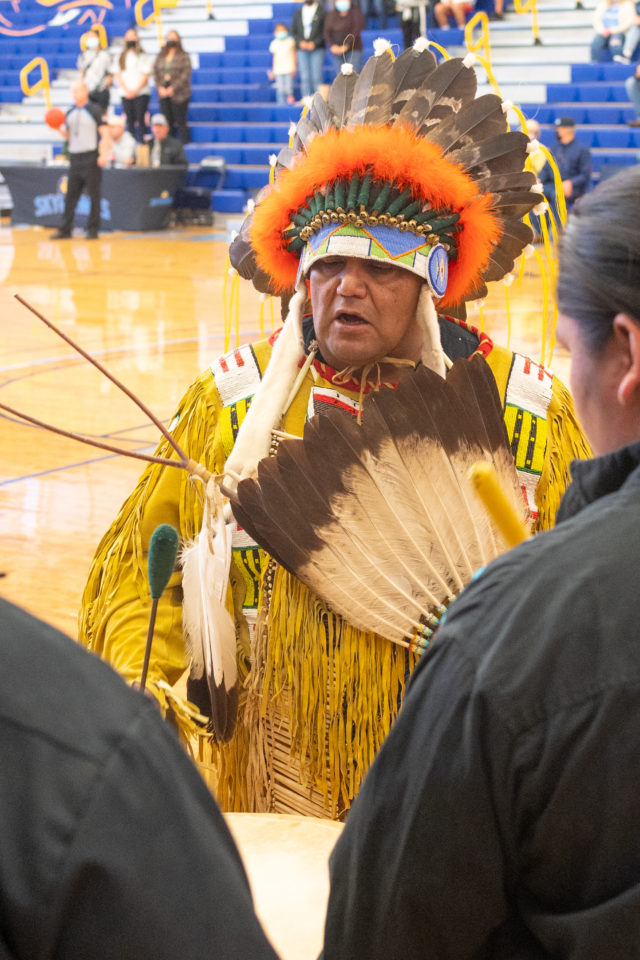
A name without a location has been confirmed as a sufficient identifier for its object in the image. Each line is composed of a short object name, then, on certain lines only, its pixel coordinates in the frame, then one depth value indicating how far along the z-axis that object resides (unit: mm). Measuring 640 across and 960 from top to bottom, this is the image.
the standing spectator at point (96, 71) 13992
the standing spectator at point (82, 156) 12617
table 13445
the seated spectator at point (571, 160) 11531
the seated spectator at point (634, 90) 12289
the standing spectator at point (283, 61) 14523
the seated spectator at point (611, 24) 12938
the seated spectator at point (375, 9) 14547
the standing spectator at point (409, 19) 13578
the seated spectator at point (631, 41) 12977
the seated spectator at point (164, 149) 13922
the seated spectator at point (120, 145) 13586
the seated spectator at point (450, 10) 14031
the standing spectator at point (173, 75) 14469
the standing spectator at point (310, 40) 13912
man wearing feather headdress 1854
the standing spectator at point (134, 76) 14367
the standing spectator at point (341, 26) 13234
